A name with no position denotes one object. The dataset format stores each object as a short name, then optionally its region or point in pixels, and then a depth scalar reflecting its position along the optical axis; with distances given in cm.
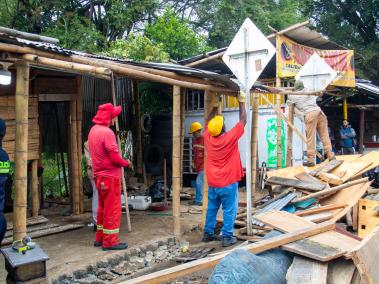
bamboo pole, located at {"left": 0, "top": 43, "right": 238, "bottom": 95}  476
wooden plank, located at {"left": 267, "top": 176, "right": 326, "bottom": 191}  801
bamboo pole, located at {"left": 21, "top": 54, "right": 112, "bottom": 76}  479
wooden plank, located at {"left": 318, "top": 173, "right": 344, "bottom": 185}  816
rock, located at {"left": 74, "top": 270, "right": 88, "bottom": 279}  537
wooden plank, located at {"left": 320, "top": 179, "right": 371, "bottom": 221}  772
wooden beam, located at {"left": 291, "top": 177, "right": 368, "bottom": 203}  777
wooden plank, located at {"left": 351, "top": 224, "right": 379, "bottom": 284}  382
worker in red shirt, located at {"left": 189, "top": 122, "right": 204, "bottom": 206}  1027
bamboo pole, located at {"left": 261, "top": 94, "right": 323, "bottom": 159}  975
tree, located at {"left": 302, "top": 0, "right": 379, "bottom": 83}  2142
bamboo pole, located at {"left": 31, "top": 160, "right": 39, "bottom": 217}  779
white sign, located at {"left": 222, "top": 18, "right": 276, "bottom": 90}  638
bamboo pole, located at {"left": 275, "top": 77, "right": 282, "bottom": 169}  1000
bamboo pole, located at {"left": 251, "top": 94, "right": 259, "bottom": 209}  891
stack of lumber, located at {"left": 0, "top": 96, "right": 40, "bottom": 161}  706
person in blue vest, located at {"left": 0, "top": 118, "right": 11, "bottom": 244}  487
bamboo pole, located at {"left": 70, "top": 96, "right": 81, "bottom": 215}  852
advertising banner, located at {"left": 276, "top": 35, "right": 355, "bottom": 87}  1167
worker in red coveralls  612
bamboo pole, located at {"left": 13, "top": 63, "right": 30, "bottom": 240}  484
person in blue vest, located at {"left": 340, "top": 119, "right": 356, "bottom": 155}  1508
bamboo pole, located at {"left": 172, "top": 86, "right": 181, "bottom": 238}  685
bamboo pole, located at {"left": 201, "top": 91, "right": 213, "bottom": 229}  762
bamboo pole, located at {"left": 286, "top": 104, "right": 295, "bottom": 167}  1018
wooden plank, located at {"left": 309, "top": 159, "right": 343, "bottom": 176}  850
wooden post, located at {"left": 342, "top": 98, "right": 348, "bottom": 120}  1560
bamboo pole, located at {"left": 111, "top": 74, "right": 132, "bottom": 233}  726
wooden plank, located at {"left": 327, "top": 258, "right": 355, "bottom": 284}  397
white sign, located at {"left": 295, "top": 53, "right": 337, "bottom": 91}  942
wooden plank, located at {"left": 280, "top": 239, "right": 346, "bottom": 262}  404
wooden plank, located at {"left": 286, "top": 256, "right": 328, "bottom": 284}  379
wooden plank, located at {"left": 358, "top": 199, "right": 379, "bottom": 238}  694
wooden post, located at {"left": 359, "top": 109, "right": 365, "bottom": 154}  1664
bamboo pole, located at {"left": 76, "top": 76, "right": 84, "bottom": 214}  858
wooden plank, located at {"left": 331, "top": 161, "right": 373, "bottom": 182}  843
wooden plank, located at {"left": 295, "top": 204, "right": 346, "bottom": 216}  718
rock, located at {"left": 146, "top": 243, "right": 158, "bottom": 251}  659
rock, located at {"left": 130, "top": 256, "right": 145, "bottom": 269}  613
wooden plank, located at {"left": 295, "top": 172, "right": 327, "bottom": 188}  816
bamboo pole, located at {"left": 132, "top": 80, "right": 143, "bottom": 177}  1189
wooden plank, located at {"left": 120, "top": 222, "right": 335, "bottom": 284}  371
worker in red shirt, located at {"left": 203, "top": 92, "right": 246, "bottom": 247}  683
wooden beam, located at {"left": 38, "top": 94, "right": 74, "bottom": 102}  804
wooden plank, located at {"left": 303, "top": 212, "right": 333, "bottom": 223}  688
